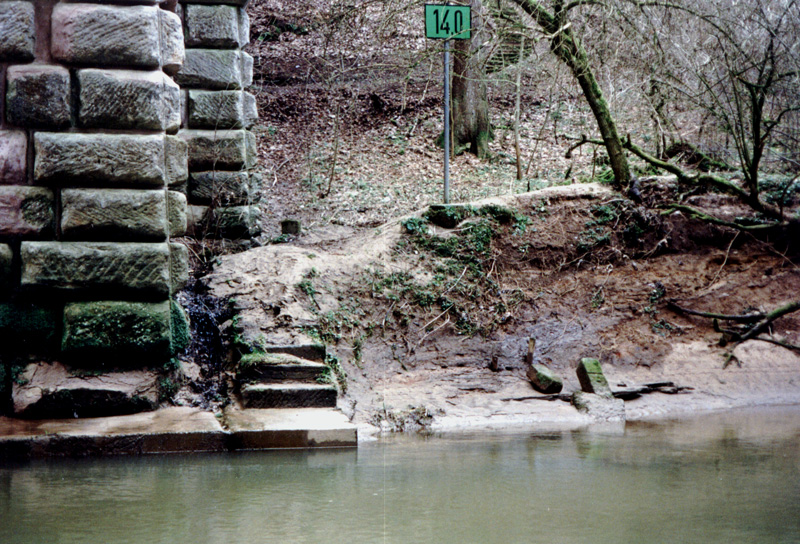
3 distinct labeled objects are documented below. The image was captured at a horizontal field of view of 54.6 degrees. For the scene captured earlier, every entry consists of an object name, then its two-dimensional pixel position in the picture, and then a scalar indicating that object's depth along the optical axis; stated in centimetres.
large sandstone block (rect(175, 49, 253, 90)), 953
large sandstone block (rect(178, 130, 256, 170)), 979
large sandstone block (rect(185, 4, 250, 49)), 951
